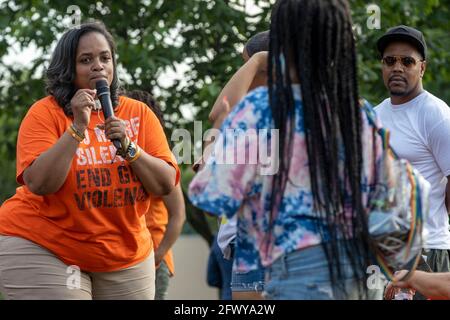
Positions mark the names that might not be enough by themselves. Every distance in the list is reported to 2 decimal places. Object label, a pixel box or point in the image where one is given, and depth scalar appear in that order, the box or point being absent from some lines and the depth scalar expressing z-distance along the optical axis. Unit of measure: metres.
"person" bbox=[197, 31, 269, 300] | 4.26
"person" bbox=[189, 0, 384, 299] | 3.29
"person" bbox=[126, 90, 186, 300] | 6.56
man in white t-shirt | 5.62
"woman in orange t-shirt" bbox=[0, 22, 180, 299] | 4.63
